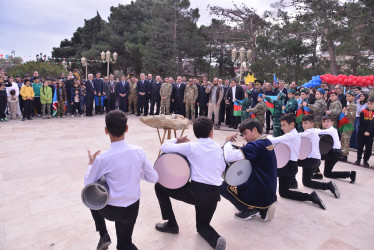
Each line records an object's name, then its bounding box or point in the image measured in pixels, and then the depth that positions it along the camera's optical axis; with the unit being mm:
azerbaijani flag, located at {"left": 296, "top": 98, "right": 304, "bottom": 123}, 7600
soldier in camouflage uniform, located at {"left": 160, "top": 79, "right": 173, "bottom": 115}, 11547
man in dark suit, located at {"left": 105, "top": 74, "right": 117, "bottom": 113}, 12320
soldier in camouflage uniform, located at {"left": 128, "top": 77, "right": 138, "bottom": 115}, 12430
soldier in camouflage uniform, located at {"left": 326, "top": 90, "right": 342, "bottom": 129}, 6668
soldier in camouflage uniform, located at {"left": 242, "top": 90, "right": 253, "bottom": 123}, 9055
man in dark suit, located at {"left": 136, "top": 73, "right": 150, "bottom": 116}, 12089
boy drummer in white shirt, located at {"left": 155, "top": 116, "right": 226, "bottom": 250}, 2814
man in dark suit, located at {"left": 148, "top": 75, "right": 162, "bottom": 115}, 12000
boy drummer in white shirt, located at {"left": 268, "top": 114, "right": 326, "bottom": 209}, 3914
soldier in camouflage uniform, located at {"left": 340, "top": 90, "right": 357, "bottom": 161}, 6527
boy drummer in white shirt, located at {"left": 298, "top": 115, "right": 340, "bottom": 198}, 4344
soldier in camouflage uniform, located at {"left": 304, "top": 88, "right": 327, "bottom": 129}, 7137
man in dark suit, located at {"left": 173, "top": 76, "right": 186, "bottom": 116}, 11549
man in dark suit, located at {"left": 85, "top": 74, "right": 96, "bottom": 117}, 11578
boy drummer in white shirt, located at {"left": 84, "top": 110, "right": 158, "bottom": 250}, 2332
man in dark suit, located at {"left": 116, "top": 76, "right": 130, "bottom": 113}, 12341
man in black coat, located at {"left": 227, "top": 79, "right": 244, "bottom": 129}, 9906
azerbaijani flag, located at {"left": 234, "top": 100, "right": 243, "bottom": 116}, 9761
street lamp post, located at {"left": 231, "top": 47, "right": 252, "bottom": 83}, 11625
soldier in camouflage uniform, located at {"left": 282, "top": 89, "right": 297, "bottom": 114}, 7895
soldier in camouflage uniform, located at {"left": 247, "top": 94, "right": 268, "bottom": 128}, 8108
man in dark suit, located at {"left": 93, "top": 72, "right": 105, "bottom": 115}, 11909
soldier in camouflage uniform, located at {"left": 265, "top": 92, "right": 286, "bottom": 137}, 8164
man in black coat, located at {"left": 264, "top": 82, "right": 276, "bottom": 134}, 8786
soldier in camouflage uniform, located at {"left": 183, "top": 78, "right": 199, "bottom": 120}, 10961
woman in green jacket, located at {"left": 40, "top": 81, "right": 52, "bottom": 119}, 10680
